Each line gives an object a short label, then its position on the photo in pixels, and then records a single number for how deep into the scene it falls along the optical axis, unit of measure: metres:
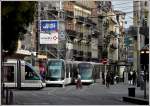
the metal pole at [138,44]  60.96
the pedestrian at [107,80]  63.31
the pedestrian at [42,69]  69.72
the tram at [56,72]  66.25
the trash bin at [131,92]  40.72
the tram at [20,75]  55.78
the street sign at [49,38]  63.34
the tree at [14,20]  25.09
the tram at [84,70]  73.81
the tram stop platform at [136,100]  35.28
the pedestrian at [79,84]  59.61
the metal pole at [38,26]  88.84
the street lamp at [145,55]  37.34
